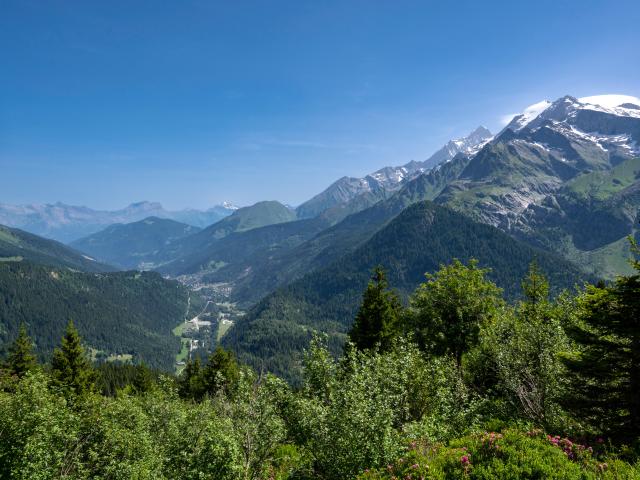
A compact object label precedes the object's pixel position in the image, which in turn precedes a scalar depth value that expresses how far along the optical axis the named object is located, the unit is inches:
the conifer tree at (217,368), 2744.1
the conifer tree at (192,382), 2861.7
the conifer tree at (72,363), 2240.4
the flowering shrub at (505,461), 505.7
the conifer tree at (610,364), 604.7
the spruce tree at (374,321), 1888.5
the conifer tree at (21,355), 2305.6
